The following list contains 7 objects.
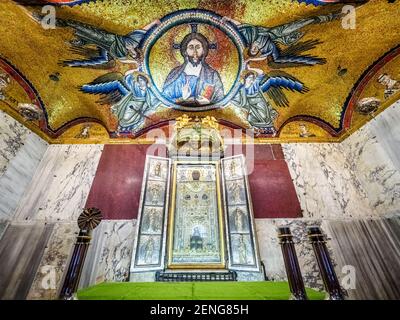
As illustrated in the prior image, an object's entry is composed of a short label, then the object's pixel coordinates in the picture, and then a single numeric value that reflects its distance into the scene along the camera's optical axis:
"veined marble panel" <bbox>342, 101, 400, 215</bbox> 5.05
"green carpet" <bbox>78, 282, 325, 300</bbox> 2.81
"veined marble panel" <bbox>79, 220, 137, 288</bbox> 4.62
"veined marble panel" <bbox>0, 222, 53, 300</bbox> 4.36
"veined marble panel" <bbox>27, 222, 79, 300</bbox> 4.40
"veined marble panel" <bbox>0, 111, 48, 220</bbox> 5.21
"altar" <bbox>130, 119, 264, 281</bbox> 4.58
